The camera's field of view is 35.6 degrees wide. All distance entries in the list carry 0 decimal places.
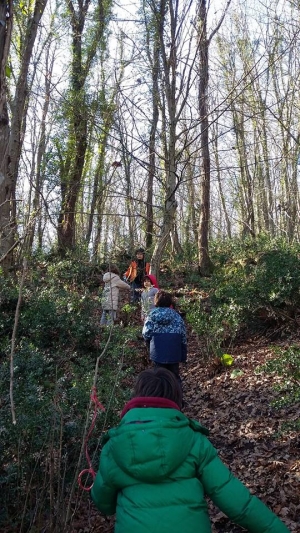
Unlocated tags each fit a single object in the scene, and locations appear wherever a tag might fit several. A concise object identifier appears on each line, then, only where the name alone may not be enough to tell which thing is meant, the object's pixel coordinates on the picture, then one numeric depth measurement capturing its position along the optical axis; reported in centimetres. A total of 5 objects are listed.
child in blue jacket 600
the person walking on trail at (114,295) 919
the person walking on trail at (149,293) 869
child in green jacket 195
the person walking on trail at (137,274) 1207
